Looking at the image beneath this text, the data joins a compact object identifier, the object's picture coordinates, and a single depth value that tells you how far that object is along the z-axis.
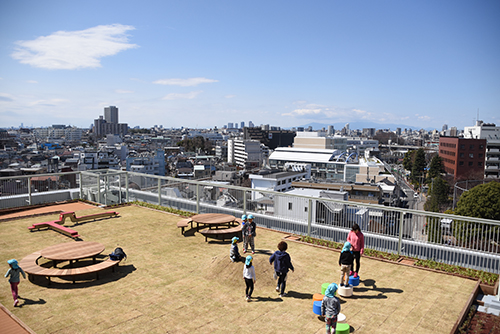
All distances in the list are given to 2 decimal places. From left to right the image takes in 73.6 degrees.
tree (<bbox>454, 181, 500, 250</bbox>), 27.09
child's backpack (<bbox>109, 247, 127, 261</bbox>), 8.07
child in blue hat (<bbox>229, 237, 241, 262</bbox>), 7.54
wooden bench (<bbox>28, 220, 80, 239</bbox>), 10.40
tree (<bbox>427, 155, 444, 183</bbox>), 75.53
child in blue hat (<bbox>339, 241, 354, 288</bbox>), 6.62
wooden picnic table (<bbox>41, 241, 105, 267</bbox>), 7.79
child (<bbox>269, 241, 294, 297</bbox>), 6.50
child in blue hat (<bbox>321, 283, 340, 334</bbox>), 5.07
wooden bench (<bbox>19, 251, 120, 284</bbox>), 7.05
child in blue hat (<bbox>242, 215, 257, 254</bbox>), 8.63
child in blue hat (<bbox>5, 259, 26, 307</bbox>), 6.23
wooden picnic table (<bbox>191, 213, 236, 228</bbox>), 10.67
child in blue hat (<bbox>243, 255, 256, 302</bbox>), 6.34
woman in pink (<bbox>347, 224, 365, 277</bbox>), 7.21
